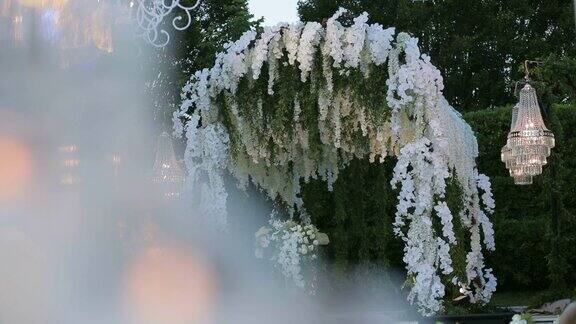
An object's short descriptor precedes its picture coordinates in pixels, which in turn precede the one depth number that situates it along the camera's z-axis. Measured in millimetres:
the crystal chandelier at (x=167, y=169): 11078
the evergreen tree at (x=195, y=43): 18656
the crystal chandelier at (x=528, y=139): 9688
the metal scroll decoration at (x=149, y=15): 7605
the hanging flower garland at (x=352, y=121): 8008
